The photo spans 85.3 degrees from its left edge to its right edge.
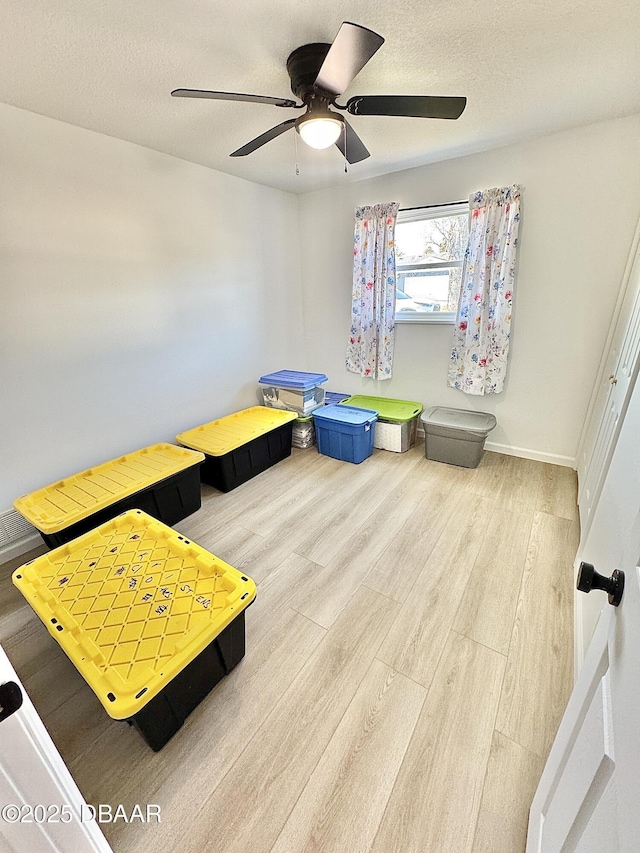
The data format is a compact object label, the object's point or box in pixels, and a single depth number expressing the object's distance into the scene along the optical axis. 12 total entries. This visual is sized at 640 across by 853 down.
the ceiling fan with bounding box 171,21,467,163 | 1.26
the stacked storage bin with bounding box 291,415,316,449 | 3.25
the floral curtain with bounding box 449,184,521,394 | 2.49
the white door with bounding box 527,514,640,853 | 0.43
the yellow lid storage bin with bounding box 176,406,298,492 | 2.56
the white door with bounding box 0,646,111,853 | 0.53
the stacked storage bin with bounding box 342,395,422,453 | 3.04
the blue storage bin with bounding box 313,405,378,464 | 2.88
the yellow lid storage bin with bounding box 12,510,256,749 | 1.07
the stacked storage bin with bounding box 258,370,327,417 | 3.10
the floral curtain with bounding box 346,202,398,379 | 3.00
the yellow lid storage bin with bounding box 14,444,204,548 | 1.80
